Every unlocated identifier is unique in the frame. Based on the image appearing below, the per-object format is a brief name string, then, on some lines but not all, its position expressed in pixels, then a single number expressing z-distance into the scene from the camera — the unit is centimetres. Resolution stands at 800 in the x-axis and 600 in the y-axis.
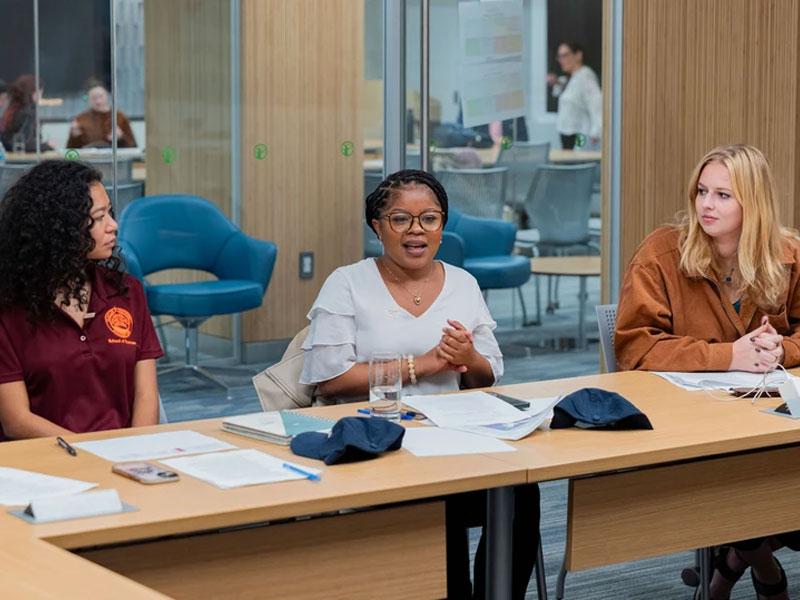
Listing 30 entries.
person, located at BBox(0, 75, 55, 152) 547
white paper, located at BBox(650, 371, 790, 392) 342
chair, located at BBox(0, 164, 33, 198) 549
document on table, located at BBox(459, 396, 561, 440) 282
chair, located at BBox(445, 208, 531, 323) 664
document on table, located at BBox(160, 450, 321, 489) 242
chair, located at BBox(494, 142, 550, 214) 664
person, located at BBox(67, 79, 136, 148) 564
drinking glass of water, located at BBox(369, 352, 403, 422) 298
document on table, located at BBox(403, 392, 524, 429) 296
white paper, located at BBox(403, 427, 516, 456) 268
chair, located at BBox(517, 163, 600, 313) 682
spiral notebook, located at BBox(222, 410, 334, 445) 279
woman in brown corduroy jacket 373
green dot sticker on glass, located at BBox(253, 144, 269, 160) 610
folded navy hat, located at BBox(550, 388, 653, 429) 288
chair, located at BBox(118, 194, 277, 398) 590
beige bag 342
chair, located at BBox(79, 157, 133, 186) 571
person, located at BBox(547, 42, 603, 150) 661
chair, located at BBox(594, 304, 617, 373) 390
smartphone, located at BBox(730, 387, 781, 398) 333
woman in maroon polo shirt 313
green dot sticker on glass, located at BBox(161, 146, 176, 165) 588
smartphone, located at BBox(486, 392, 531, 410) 310
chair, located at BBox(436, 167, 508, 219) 656
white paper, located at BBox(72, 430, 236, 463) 263
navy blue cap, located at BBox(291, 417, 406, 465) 257
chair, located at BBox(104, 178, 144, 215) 581
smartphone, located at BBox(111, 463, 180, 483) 242
